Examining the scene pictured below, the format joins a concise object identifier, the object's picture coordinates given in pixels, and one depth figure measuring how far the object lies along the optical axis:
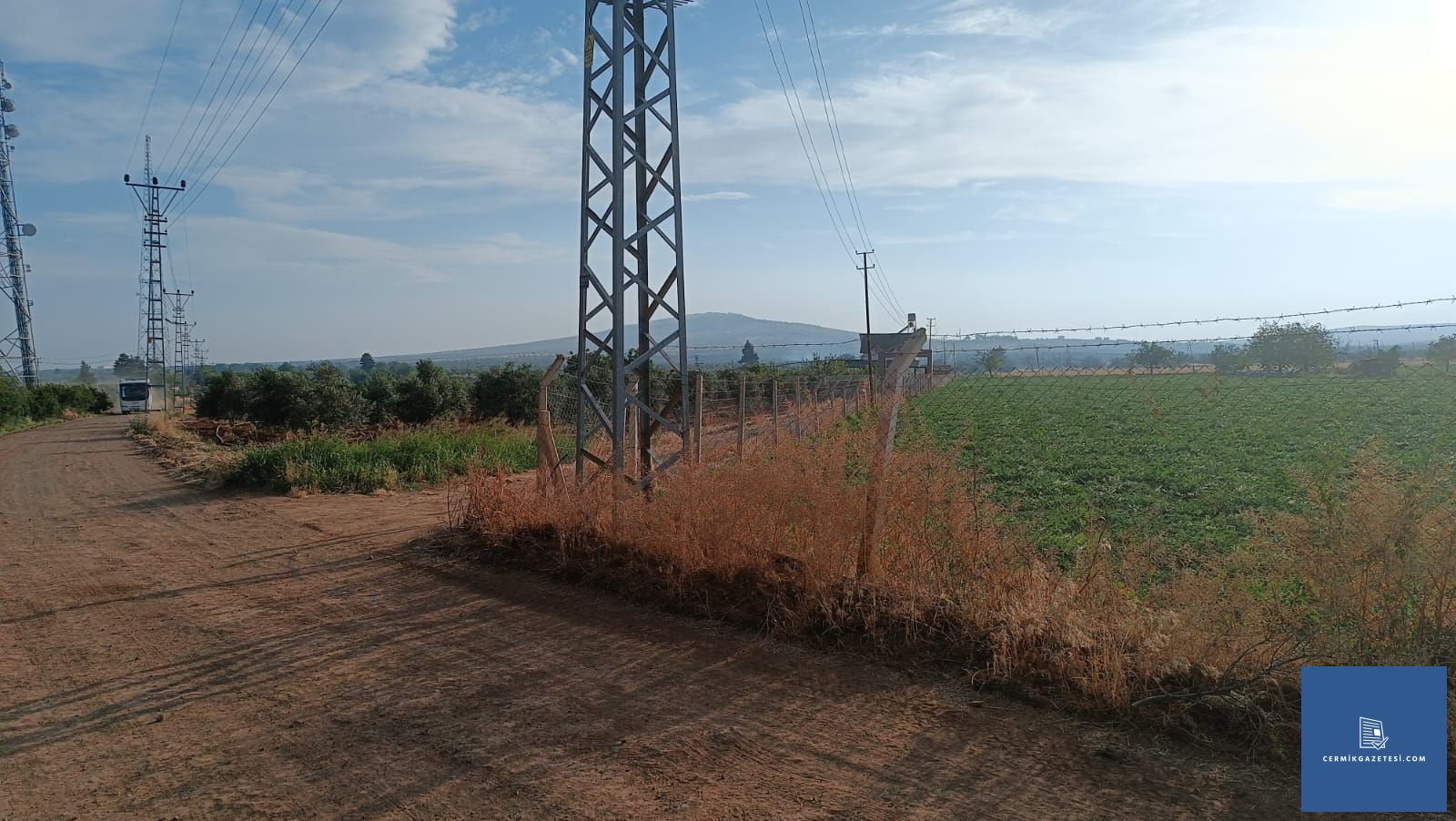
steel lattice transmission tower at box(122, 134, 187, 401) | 43.81
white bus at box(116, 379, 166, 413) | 53.09
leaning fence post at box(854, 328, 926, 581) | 6.18
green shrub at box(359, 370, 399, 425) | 31.79
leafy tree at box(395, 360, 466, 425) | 32.70
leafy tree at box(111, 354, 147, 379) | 83.59
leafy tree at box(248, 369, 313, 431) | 30.73
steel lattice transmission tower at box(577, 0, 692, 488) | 8.55
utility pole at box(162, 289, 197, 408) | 51.49
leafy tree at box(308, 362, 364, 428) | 30.25
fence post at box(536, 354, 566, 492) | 9.57
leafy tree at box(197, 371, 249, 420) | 37.12
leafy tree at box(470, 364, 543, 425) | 33.30
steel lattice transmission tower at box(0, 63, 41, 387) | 50.19
